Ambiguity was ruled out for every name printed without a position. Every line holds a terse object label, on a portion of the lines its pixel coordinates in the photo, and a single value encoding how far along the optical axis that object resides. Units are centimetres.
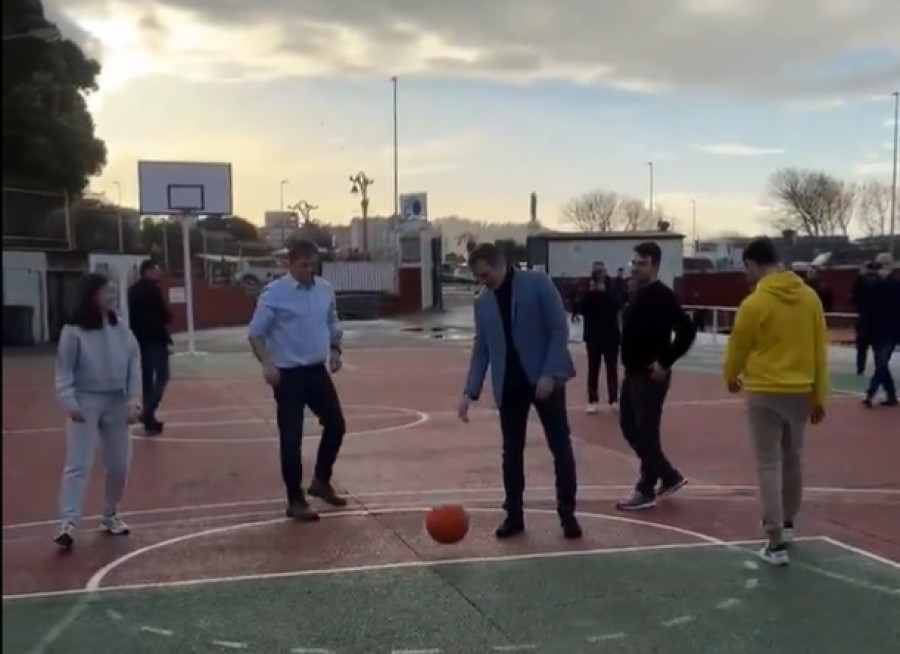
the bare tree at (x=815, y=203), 7469
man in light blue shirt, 771
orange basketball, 671
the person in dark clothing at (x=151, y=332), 1216
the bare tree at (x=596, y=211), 8075
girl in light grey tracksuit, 668
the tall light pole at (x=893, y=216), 5602
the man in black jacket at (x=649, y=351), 793
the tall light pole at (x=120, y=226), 3003
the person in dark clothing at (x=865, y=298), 1448
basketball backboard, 2780
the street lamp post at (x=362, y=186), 6894
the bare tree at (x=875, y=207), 7050
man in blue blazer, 695
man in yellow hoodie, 636
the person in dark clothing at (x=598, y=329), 1377
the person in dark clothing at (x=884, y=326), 1395
